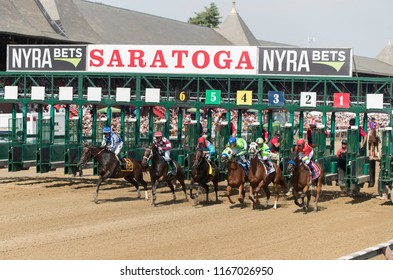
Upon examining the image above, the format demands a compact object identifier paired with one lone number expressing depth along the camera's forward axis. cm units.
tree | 10106
